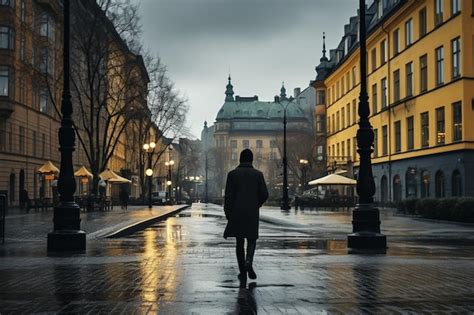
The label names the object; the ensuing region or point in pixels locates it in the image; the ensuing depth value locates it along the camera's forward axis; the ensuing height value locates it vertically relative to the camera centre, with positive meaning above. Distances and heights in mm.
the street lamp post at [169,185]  76175 +934
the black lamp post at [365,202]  15062 -217
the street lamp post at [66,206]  14141 -286
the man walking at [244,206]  9383 -190
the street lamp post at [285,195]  48375 -183
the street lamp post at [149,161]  51784 +2628
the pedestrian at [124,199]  53962 -522
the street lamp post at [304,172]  74481 +2305
